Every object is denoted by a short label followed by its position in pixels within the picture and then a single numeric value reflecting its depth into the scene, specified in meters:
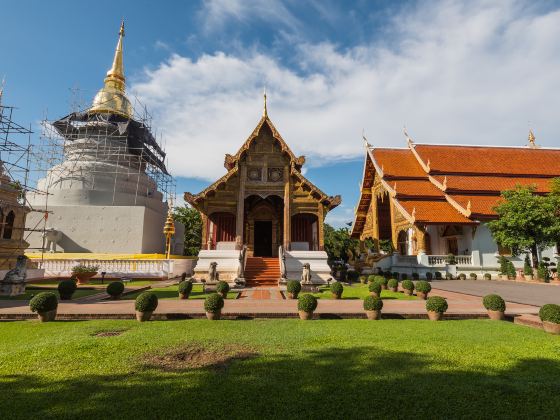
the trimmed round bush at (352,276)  22.49
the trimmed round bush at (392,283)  14.69
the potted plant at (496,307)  8.22
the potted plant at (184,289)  11.27
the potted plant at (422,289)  11.99
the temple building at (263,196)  17.44
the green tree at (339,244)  39.70
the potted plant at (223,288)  11.60
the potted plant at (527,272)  19.16
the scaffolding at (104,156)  28.56
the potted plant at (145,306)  7.80
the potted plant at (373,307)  8.20
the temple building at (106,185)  25.03
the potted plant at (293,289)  11.82
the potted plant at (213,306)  7.93
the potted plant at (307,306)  8.02
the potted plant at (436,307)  8.13
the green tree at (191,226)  42.78
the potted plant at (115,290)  11.47
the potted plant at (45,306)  7.66
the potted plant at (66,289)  11.40
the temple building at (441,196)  22.14
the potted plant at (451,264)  21.73
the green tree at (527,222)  18.97
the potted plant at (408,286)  13.00
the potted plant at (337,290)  11.66
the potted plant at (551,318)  6.71
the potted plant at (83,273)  17.36
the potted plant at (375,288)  11.90
